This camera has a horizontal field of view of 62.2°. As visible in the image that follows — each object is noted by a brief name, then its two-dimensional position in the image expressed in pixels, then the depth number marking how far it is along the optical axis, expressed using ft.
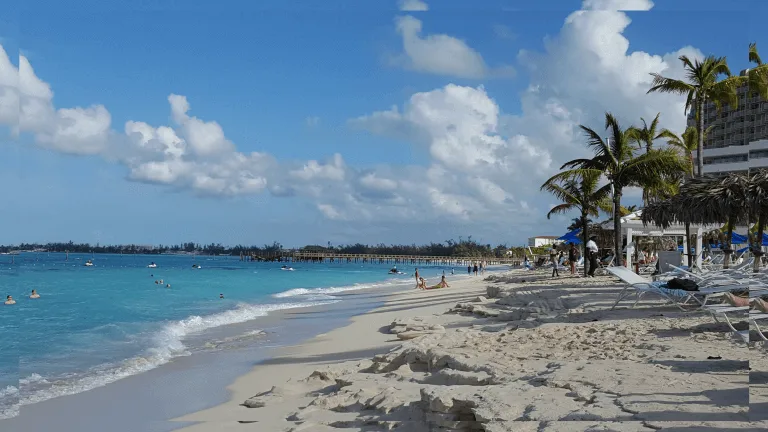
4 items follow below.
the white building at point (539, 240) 374.12
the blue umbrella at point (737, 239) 85.58
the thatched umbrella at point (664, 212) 46.04
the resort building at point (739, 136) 191.72
